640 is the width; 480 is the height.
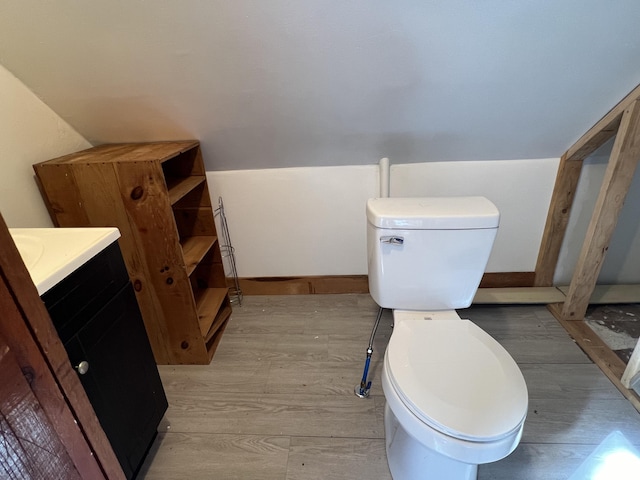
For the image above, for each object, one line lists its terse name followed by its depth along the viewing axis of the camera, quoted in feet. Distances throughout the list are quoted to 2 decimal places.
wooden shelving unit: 4.27
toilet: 2.90
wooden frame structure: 4.63
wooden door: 1.45
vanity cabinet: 2.73
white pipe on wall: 5.66
